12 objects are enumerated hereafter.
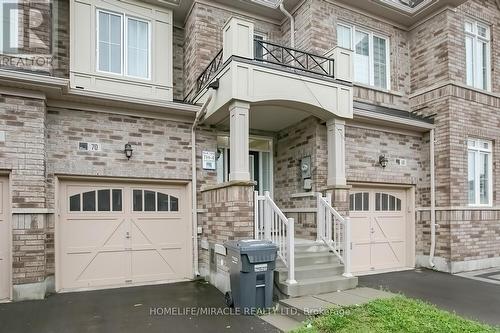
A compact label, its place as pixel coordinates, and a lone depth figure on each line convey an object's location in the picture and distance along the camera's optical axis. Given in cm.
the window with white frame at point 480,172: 934
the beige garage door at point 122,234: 666
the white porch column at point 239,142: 630
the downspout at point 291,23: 891
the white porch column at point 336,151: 741
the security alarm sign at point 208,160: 769
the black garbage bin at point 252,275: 538
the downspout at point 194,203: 749
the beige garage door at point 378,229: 856
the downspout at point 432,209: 891
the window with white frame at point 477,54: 960
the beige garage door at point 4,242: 591
